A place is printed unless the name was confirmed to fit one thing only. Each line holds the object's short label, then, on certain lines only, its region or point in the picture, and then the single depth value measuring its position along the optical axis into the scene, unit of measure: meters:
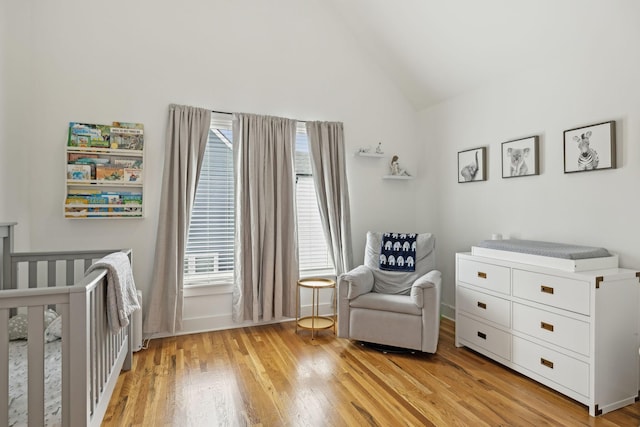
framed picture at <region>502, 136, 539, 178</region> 2.84
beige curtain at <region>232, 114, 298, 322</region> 3.36
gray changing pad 2.19
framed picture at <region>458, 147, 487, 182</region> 3.35
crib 1.31
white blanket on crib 1.77
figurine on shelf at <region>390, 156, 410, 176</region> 4.05
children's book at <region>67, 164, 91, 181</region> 2.83
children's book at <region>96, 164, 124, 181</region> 2.91
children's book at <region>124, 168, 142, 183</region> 2.99
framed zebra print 2.32
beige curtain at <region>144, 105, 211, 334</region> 3.05
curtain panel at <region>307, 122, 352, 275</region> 3.66
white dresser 2.02
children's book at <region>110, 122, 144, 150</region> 2.98
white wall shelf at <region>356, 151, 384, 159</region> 3.84
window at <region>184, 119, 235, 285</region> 3.36
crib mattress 1.40
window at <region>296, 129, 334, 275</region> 3.75
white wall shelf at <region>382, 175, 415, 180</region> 3.99
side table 3.27
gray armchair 2.74
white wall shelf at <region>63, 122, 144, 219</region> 2.84
